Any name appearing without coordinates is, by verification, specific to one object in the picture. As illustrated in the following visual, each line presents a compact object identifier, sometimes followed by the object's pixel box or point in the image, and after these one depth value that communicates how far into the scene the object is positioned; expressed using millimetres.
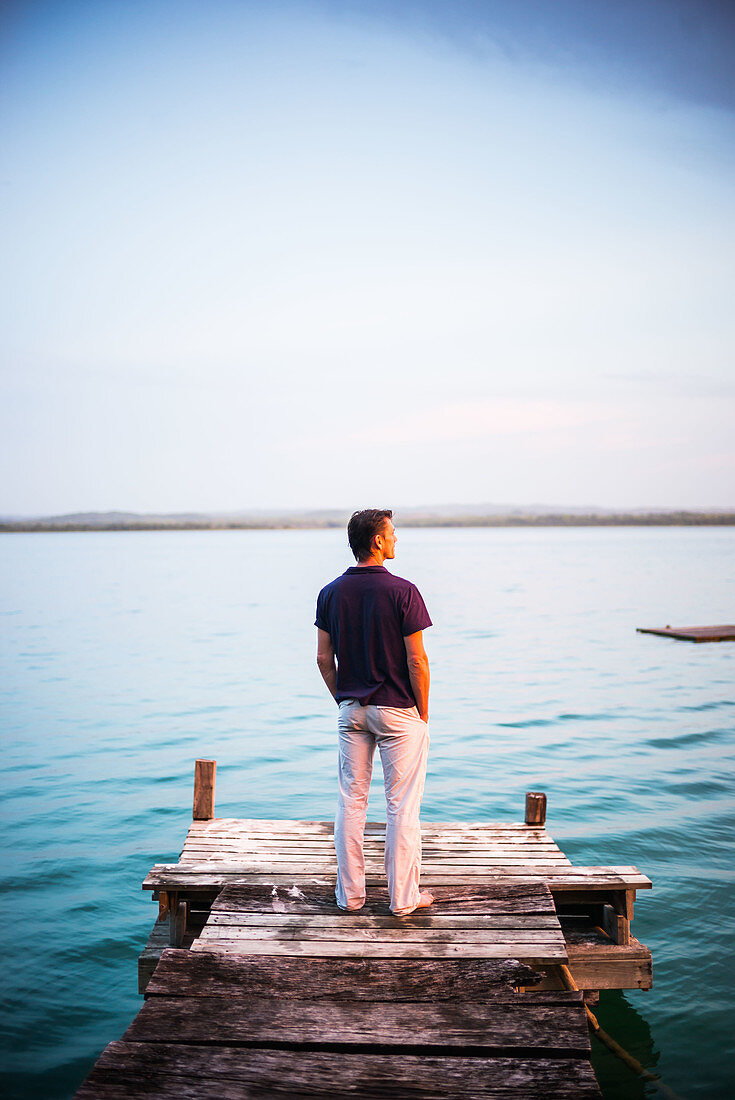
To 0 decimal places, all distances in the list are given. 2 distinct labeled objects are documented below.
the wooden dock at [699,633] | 26906
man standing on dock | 5160
